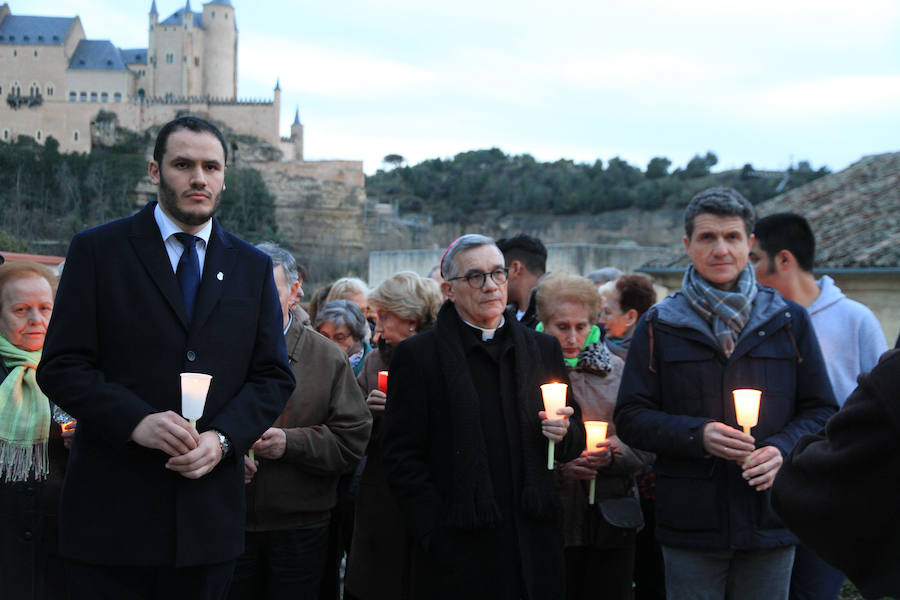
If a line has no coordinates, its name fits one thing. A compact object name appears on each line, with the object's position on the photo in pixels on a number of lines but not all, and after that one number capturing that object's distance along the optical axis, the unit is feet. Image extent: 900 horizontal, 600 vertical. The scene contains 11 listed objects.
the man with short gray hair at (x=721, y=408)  10.06
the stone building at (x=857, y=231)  45.88
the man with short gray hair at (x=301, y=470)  11.64
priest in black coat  9.82
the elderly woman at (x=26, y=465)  11.18
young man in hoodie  12.32
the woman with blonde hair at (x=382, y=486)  12.21
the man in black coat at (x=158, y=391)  7.66
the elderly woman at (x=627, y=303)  19.19
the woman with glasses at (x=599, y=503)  12.25
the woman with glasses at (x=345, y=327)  17.95
